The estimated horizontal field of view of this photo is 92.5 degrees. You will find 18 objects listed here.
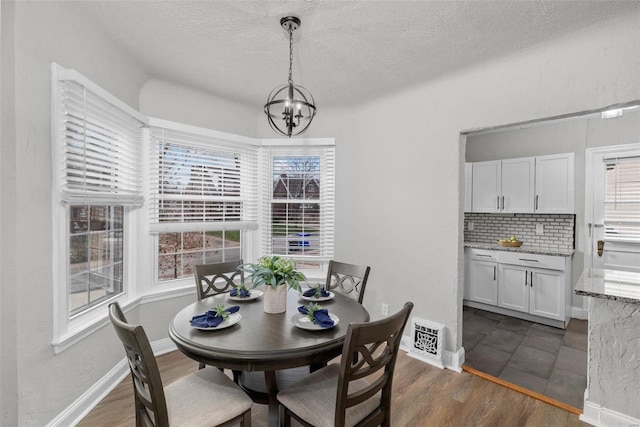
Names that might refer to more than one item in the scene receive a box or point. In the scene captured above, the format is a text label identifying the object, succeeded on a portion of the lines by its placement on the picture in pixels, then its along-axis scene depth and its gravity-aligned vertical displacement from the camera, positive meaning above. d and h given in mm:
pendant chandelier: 1995 +720
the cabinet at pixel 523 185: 4035 +382
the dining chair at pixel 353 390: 1370 -958
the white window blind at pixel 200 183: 3070 +302
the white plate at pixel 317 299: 2281 -657
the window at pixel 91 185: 1943 +179
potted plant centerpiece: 1967 -444
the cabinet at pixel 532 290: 3805 -1018
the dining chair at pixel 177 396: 1320 -965
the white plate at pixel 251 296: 2287 -660
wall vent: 2887 -1258
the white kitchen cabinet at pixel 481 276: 4320 -929
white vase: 2020 -585
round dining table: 1491 -682
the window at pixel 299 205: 3854 +70
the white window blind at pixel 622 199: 3729 +170
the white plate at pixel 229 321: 1694 -649
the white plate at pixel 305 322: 1715 -655
